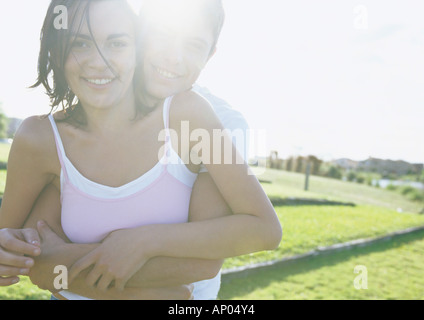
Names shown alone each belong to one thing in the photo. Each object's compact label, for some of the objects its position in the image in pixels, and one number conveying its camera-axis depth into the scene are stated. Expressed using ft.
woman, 5.21
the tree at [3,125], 121.90
